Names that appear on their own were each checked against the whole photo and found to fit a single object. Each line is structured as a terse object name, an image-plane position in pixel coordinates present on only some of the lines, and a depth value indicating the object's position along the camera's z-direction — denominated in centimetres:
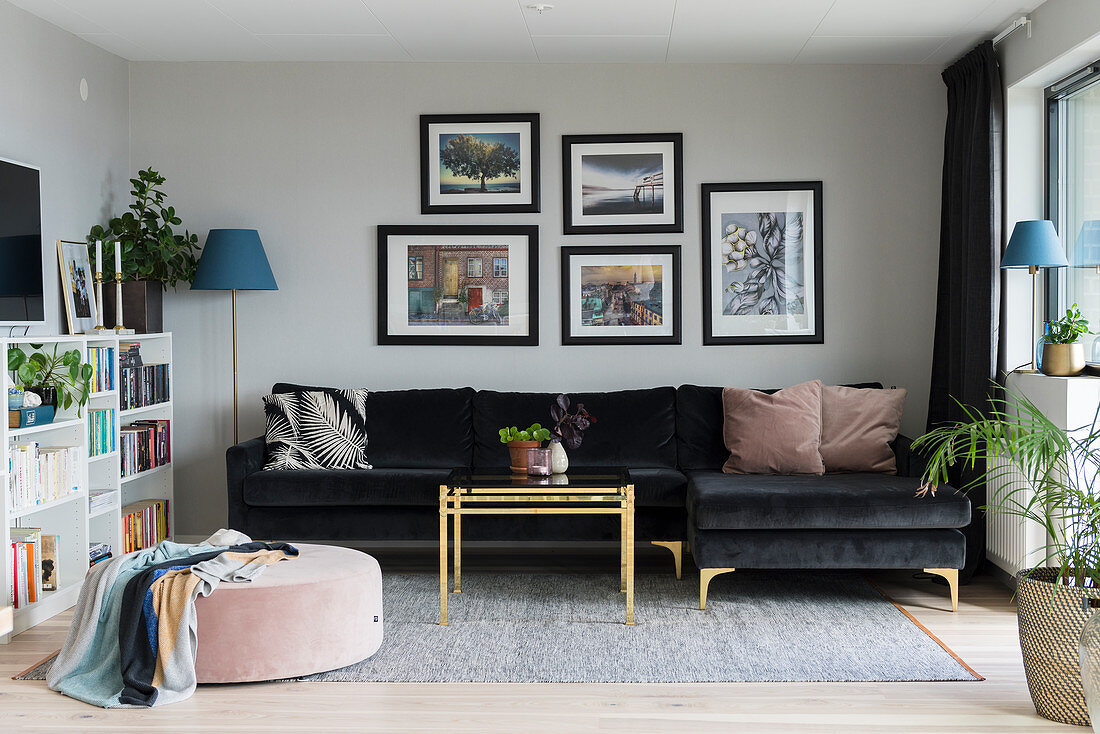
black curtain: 451
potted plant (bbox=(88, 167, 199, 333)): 488
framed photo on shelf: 457
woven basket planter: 281
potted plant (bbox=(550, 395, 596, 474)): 415
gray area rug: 332
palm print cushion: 474
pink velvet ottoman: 316
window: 417
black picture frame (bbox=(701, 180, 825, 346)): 518
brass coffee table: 383
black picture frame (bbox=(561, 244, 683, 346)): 522
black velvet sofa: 402
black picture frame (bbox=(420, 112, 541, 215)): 522
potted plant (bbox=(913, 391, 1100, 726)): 282
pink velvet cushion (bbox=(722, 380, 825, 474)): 461
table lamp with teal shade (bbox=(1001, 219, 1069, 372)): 411
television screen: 408
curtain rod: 430
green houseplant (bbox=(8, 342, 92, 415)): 399
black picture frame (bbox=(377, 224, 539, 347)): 524
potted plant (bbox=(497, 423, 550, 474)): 414
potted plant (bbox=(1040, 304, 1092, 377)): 403
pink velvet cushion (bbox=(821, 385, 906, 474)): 466
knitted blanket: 311
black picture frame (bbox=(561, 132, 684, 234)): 520
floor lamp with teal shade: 493
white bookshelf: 376
